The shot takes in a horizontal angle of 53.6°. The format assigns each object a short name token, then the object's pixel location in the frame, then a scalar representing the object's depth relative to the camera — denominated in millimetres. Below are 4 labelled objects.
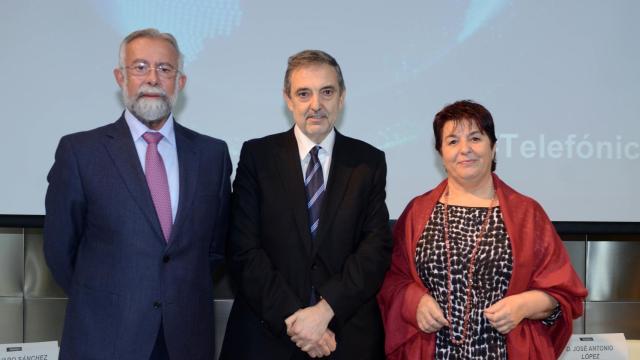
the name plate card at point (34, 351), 3068
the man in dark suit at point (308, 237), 2049
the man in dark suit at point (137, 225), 1917
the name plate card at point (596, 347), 3238
